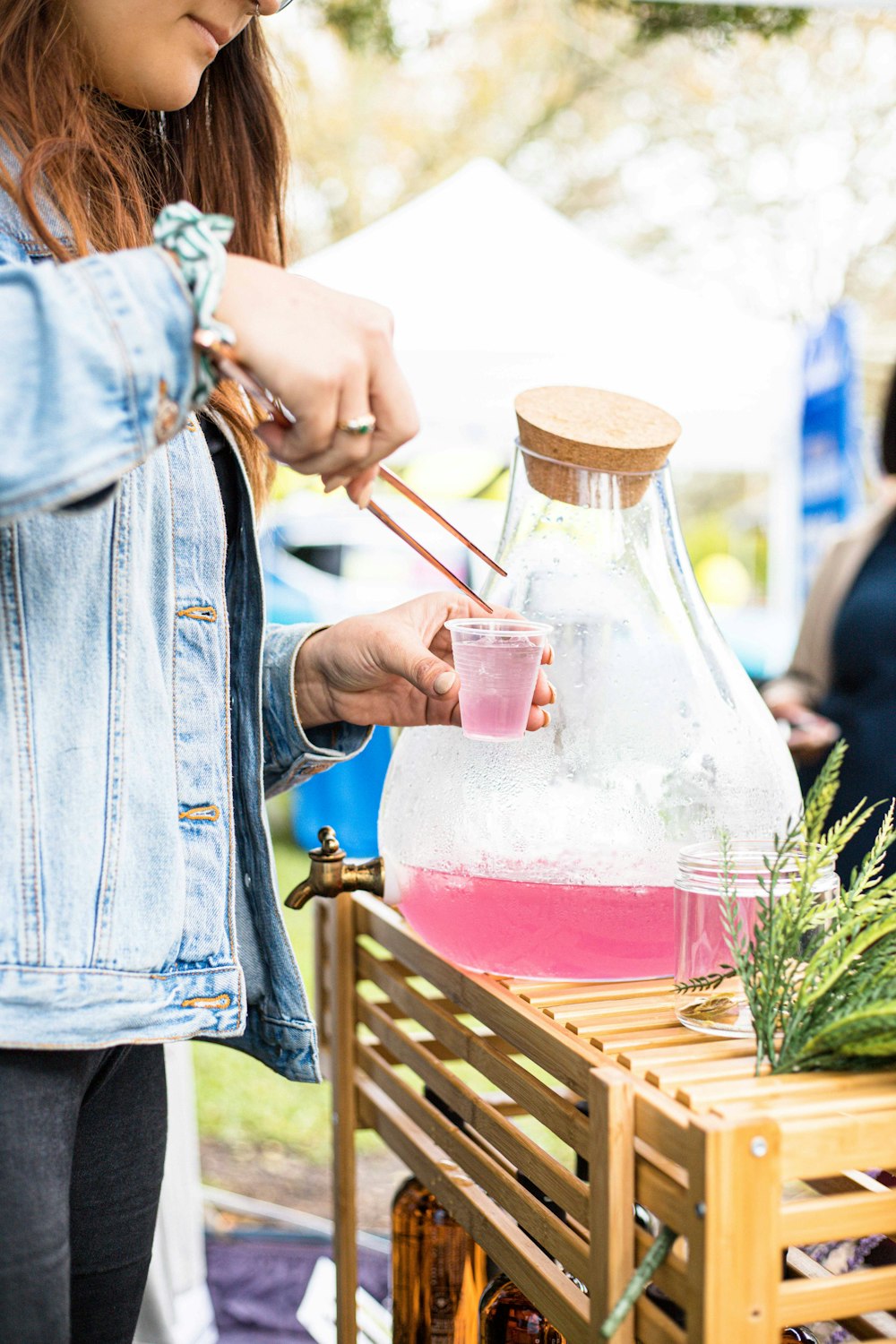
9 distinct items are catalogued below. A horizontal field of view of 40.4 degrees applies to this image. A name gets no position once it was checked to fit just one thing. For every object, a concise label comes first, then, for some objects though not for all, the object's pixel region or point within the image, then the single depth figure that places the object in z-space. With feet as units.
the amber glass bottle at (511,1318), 3.89
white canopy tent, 10.92
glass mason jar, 2.95
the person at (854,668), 7.93
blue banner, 16.35
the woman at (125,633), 2.37
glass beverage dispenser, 3.35
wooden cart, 2.27
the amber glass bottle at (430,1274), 4.65
